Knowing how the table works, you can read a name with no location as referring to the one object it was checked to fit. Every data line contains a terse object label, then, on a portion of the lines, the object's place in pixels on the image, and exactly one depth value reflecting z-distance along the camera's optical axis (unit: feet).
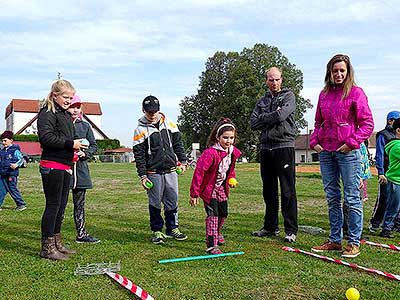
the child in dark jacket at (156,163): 22.36
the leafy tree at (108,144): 233.62
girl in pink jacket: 20.03
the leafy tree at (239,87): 176.96
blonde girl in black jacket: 18.97
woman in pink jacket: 18.80
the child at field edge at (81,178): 22.29
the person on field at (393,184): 23.56
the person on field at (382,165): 24.84
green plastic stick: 18.19
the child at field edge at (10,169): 34.88
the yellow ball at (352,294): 13.42
